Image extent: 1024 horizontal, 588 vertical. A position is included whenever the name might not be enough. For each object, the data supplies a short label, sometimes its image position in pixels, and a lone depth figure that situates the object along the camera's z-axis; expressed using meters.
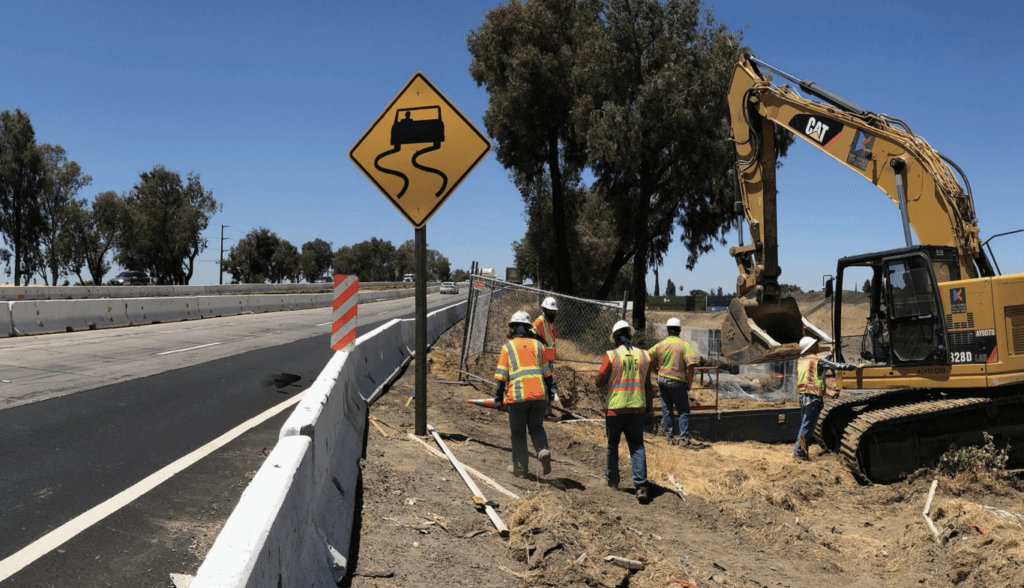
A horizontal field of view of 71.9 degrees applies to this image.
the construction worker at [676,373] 11.79
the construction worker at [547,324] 10.61
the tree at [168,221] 72.19
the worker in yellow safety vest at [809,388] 11.16
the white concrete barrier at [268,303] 34.00
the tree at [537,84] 29.98
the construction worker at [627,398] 7.96
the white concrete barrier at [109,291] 37.39
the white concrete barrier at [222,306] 28.06
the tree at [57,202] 75.88
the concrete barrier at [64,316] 17.75
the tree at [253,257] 110.25
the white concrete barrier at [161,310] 22.73
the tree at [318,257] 135.00
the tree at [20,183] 72.19
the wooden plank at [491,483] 6.70
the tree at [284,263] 112.20
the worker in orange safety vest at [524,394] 7.64
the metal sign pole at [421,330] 8.12
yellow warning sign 7.97
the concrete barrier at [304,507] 2.50
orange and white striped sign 9.98
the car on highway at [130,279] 57.38
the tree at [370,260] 143.62
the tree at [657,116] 25.91
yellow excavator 8.78
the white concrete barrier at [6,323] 17.12
